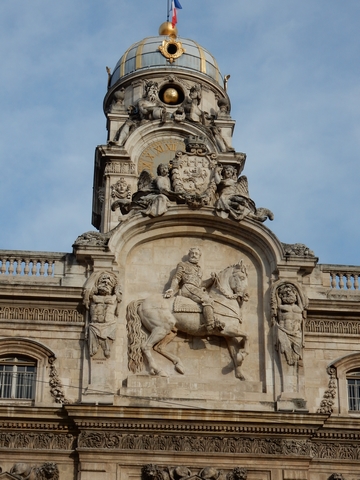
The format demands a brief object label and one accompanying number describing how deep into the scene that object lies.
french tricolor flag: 45.71
